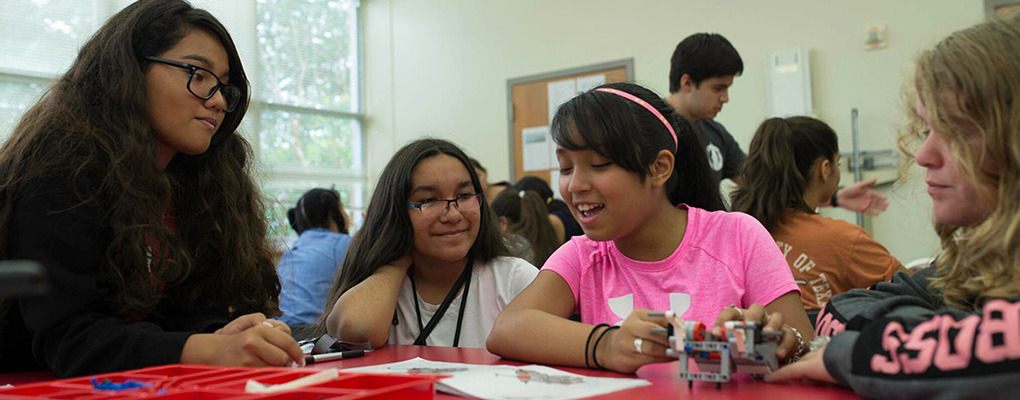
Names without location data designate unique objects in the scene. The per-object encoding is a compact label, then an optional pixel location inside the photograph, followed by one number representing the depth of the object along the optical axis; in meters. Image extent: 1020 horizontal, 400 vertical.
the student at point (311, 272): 3.53
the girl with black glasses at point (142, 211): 1.15
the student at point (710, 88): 3.05
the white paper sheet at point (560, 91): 5.97
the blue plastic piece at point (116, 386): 0.82
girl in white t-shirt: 1.86
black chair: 0.49
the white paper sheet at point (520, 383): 0.86
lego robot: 0.87
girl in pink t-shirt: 1.35
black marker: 1.32
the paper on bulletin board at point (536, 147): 6.12
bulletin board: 5.97
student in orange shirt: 2.27
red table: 0.85
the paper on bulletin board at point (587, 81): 5.79
